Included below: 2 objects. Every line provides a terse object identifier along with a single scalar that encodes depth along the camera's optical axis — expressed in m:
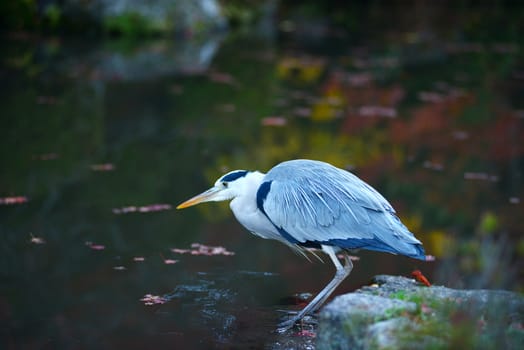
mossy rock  6.87
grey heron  9.63
